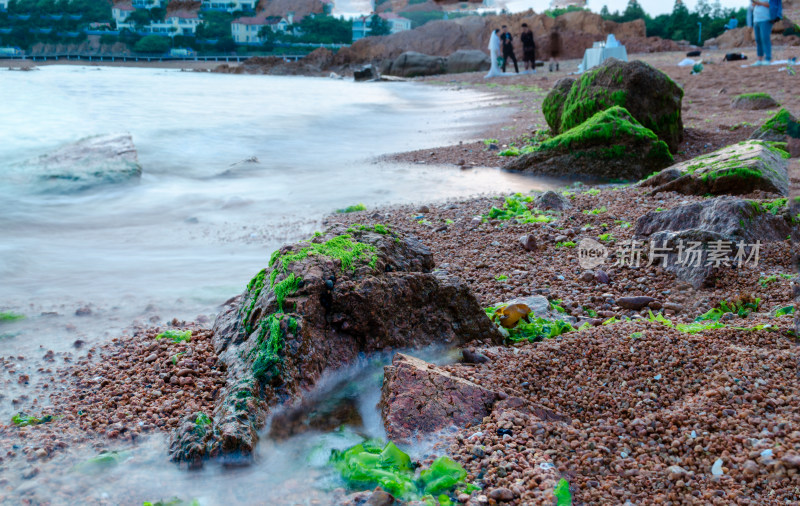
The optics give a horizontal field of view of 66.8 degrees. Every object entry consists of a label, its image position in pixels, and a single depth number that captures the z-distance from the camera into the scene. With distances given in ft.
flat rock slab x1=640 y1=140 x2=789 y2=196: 13.52
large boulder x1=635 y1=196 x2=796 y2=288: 9.49
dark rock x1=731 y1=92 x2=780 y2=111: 25.48
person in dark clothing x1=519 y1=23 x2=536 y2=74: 68.74
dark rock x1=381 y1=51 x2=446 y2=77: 105.70
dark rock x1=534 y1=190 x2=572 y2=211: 13.99
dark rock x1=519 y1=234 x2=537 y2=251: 11.66
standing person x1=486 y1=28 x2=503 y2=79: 71.51
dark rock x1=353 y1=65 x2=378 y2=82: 100.58
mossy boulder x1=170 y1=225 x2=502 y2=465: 6.57
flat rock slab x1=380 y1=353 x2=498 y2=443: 6.33
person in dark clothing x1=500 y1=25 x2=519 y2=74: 73.09
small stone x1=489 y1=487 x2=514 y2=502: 5.24
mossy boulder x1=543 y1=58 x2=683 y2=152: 21.25
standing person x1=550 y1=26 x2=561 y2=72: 126.72
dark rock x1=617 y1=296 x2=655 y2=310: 8.98
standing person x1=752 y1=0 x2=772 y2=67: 36.64
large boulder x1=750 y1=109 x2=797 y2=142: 18.97
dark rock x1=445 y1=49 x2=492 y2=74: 100.83
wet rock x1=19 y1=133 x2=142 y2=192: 22.84
